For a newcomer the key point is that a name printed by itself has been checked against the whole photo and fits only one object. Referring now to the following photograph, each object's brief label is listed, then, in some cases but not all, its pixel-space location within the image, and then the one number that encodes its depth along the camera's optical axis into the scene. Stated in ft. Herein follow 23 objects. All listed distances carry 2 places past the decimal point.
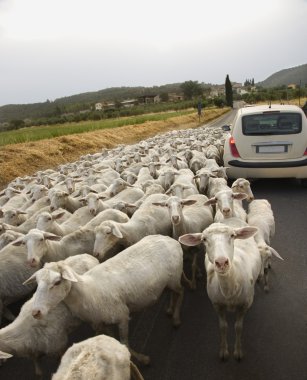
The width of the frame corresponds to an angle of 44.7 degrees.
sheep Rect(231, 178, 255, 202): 24.28
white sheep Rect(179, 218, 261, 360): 12.74
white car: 30.94
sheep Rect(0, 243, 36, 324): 16.80
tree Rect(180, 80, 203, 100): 378.73
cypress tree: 254.47
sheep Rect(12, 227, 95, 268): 16.76
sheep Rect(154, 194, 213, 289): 18.97
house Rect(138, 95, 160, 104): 426.10
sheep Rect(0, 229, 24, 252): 19.54
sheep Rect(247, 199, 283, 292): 16.80
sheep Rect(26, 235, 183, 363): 12.55
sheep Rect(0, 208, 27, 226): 23.54
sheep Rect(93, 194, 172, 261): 17.48
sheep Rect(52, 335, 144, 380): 9.13
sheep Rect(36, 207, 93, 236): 19.98
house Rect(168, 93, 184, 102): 430.61
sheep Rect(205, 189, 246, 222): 19.03
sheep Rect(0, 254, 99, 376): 12.60
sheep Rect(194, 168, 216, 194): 27.99
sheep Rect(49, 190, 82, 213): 25.18
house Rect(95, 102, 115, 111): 381.34
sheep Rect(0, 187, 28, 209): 28.76
